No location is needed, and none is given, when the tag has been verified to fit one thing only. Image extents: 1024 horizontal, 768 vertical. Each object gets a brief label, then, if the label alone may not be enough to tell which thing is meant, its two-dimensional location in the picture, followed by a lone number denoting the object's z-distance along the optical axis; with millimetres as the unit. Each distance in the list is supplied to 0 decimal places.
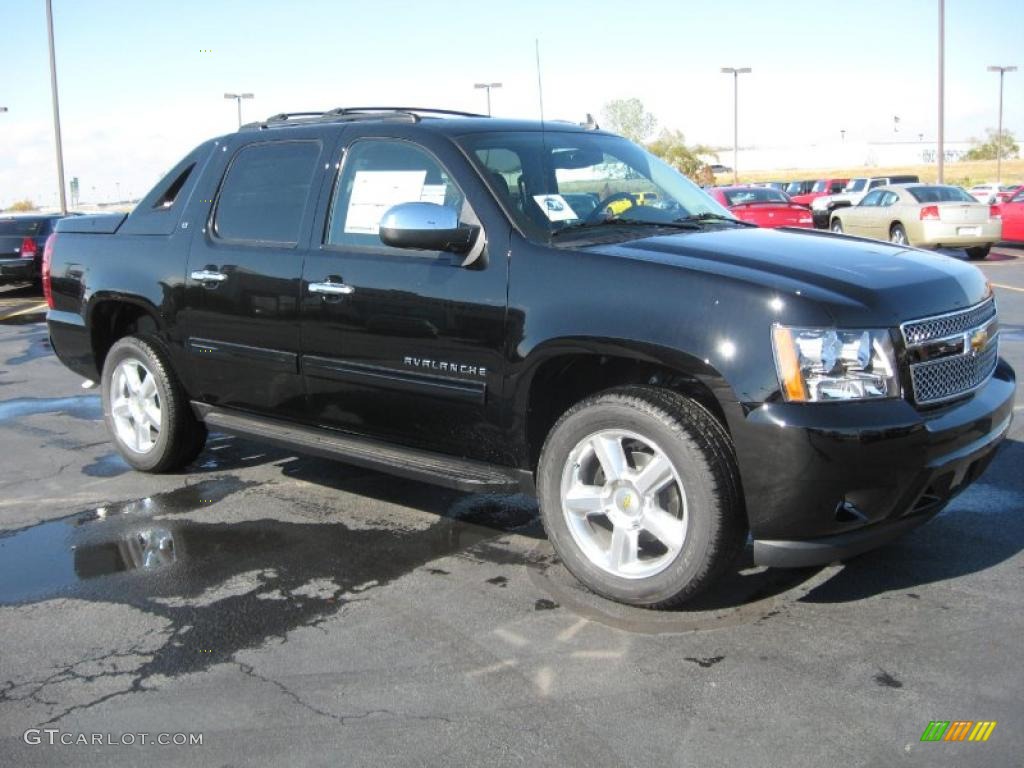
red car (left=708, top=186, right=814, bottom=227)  22125
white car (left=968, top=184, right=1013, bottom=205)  37159
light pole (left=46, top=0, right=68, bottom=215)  29391
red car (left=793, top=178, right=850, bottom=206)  35691
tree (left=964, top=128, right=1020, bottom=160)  117938
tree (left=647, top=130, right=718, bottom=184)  76031
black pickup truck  3486
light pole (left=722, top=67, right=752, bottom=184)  57719
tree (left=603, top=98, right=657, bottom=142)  73750
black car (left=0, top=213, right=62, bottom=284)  18016
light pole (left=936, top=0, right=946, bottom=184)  32344
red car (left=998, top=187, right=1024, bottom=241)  21969
